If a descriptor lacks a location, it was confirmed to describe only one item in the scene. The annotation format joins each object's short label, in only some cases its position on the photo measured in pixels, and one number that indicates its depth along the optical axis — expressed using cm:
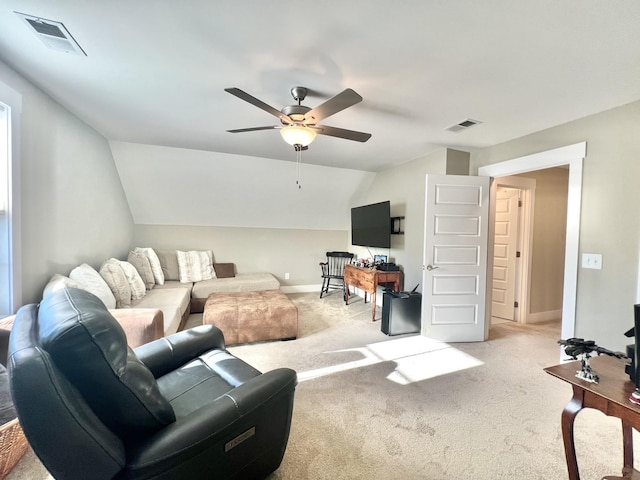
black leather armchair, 77
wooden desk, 398
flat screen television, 418
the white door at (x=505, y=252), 410
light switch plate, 237
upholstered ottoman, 301
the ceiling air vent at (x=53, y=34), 146
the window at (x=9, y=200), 189
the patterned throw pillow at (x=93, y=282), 246
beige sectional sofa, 258
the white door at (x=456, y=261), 322
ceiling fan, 170
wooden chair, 551
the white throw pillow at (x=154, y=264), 420
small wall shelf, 423
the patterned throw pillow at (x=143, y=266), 400
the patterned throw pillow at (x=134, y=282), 329
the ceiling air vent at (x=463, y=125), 260
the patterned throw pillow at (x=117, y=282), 287
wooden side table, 106
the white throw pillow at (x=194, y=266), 461
